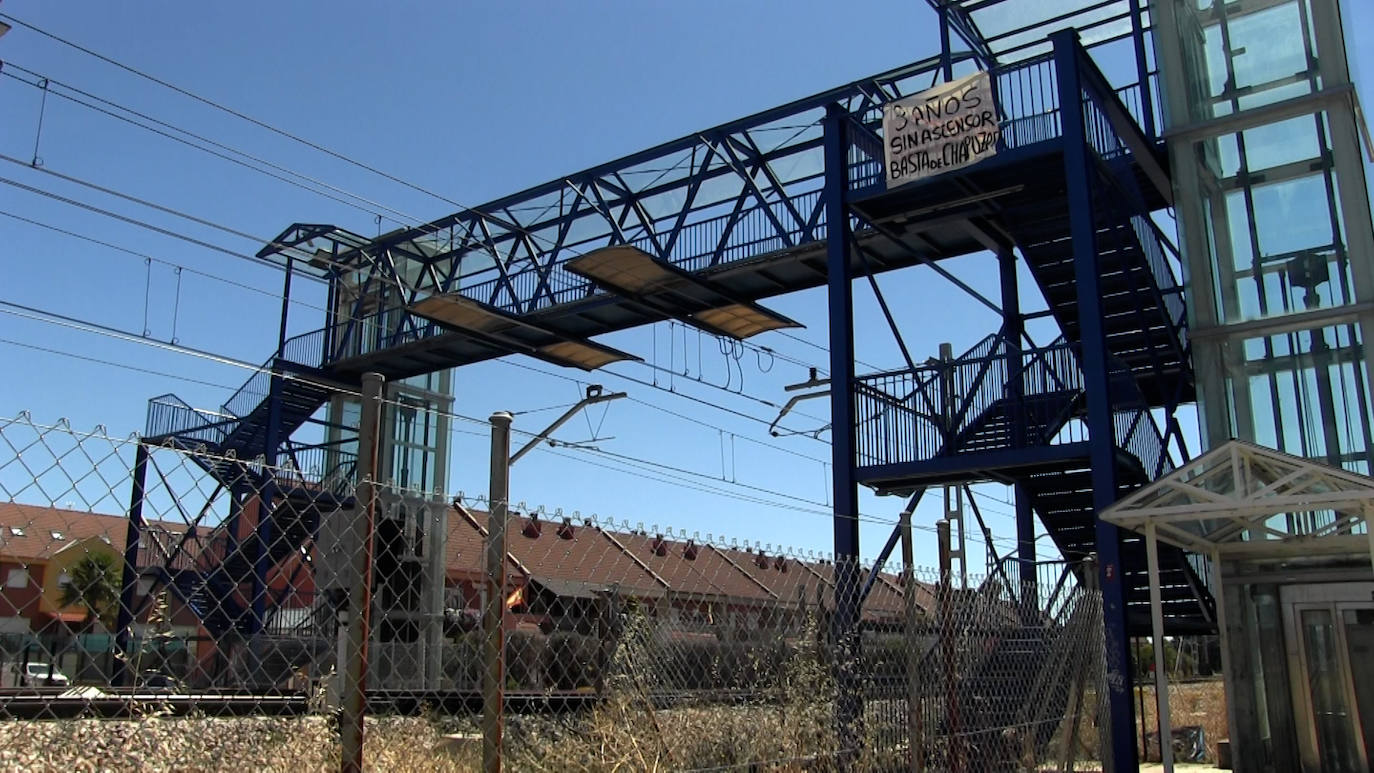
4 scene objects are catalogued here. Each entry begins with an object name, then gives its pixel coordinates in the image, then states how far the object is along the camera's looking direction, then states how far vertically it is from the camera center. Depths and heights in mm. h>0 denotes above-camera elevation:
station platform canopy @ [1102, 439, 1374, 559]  8805 +1394
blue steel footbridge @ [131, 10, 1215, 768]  13047 +5684
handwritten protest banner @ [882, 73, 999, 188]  13352 +6383
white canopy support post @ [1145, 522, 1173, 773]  9531 +0
